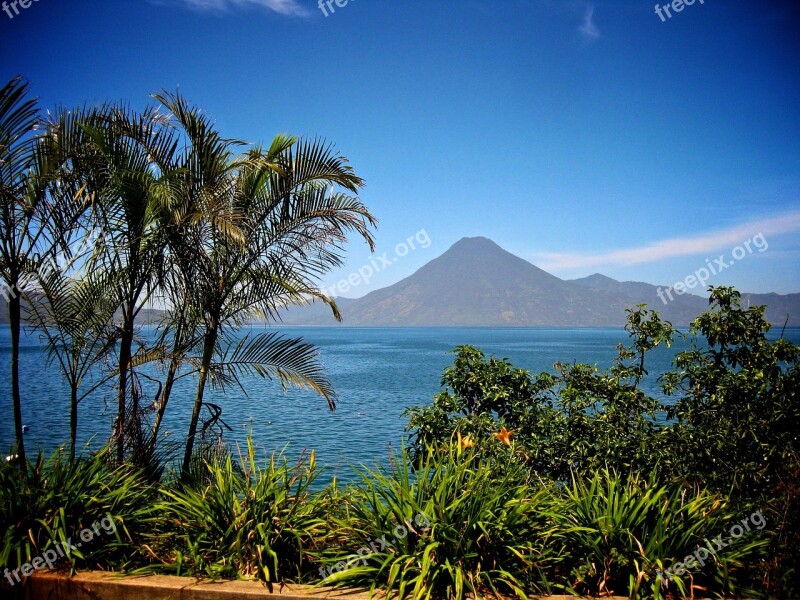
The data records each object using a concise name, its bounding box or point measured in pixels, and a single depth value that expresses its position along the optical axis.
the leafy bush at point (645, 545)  3.48
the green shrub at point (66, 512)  3.68
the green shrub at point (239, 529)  3.67
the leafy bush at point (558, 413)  6.21
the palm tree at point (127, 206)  5.55
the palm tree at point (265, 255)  6.10
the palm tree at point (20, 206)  5.34
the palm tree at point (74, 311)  5.67
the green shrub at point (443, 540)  3.41
